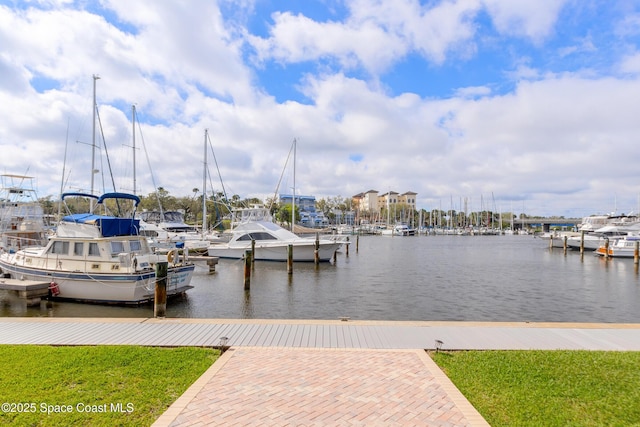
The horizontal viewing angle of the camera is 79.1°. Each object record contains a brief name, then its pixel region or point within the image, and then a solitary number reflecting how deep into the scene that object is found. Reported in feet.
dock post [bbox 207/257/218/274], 100.79
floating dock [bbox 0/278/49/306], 55.36
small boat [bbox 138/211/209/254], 125.59
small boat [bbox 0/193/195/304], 56.18
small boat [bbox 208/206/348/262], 116.67
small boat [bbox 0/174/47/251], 97.66
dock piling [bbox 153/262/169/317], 43.50
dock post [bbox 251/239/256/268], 107.45
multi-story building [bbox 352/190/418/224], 523.17
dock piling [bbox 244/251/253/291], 73.90
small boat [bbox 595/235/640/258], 146.41
